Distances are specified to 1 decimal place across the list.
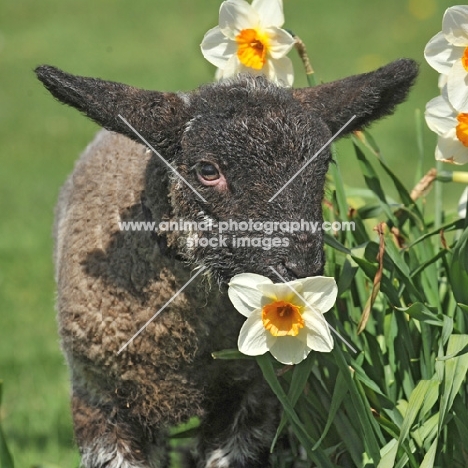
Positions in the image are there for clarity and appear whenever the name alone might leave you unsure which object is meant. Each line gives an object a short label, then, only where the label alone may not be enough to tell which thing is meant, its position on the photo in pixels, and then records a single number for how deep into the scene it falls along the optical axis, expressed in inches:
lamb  289.0
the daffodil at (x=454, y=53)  288.8
